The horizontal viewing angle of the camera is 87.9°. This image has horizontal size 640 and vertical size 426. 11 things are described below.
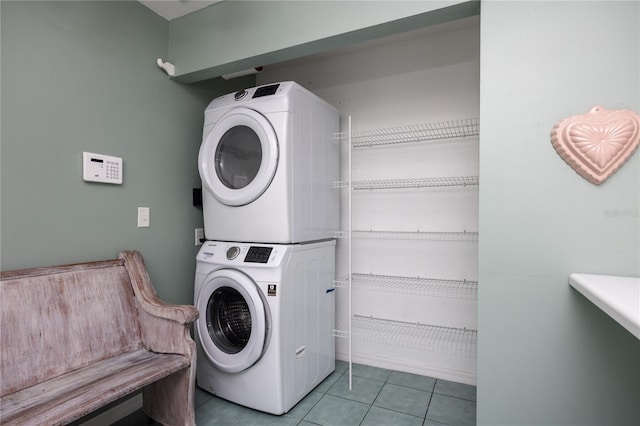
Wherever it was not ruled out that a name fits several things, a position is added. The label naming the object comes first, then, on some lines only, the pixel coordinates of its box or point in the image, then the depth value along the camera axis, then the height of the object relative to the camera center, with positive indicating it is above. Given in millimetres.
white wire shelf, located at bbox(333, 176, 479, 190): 2232 +247
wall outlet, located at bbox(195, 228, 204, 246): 2406 -145
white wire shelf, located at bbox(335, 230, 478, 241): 2252 -135
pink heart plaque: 1208 +288
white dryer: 1927 +316
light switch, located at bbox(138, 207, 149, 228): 2027 -7
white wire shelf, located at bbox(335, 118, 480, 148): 2273 +611
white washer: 1839 -635
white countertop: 811 -231
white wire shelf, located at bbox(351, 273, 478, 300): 2270 -496
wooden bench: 1273 -597
